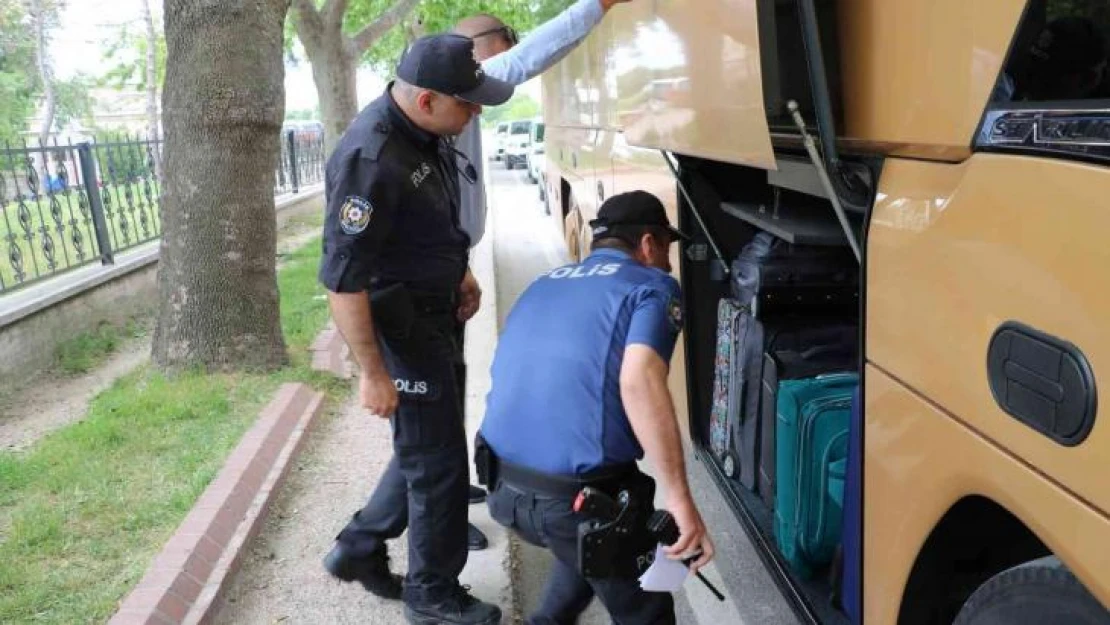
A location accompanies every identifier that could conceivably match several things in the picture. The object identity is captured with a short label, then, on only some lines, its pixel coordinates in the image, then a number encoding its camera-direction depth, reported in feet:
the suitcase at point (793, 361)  8.96
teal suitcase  7.82
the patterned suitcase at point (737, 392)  9.41
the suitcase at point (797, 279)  9.23
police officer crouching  6.45
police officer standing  7.14
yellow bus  3.49
